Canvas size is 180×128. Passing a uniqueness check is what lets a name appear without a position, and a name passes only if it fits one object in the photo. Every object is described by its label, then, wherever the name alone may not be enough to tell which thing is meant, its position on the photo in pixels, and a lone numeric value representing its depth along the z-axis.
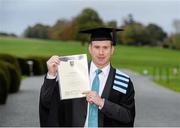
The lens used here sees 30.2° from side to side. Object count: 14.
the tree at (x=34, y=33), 52.58
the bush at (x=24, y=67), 22.78
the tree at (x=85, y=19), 58.31
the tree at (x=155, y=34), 57.99
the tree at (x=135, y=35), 59.73
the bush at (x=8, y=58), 15.92
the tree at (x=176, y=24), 56.88
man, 2.68
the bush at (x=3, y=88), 9.52
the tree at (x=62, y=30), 56.27
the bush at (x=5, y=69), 11.38
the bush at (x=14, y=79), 12.09
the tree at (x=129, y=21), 60.57
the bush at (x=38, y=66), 23.49
